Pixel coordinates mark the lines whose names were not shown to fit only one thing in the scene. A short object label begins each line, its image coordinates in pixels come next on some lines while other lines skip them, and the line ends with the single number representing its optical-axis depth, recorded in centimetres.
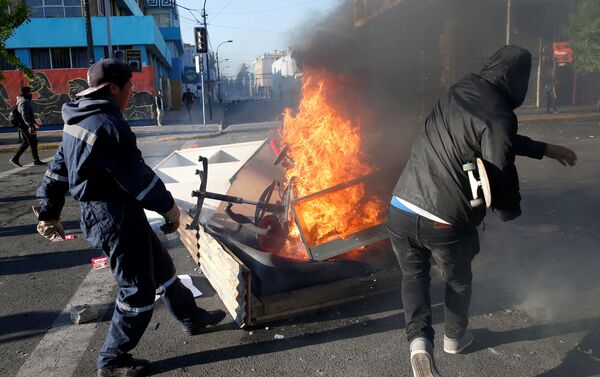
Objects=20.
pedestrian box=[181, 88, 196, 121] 2852
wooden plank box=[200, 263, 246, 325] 324
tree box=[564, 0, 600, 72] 1188
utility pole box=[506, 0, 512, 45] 869
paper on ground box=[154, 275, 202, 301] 407
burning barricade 344
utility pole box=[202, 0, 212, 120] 3213
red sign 2270
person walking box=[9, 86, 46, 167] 1071
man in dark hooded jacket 235
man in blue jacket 258
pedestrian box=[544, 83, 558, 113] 2134
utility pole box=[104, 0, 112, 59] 1650
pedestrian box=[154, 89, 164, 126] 2318
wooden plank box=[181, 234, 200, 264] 436
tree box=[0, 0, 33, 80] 1429
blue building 2291
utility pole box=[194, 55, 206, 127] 2254
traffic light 2047
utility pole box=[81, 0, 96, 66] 1452
